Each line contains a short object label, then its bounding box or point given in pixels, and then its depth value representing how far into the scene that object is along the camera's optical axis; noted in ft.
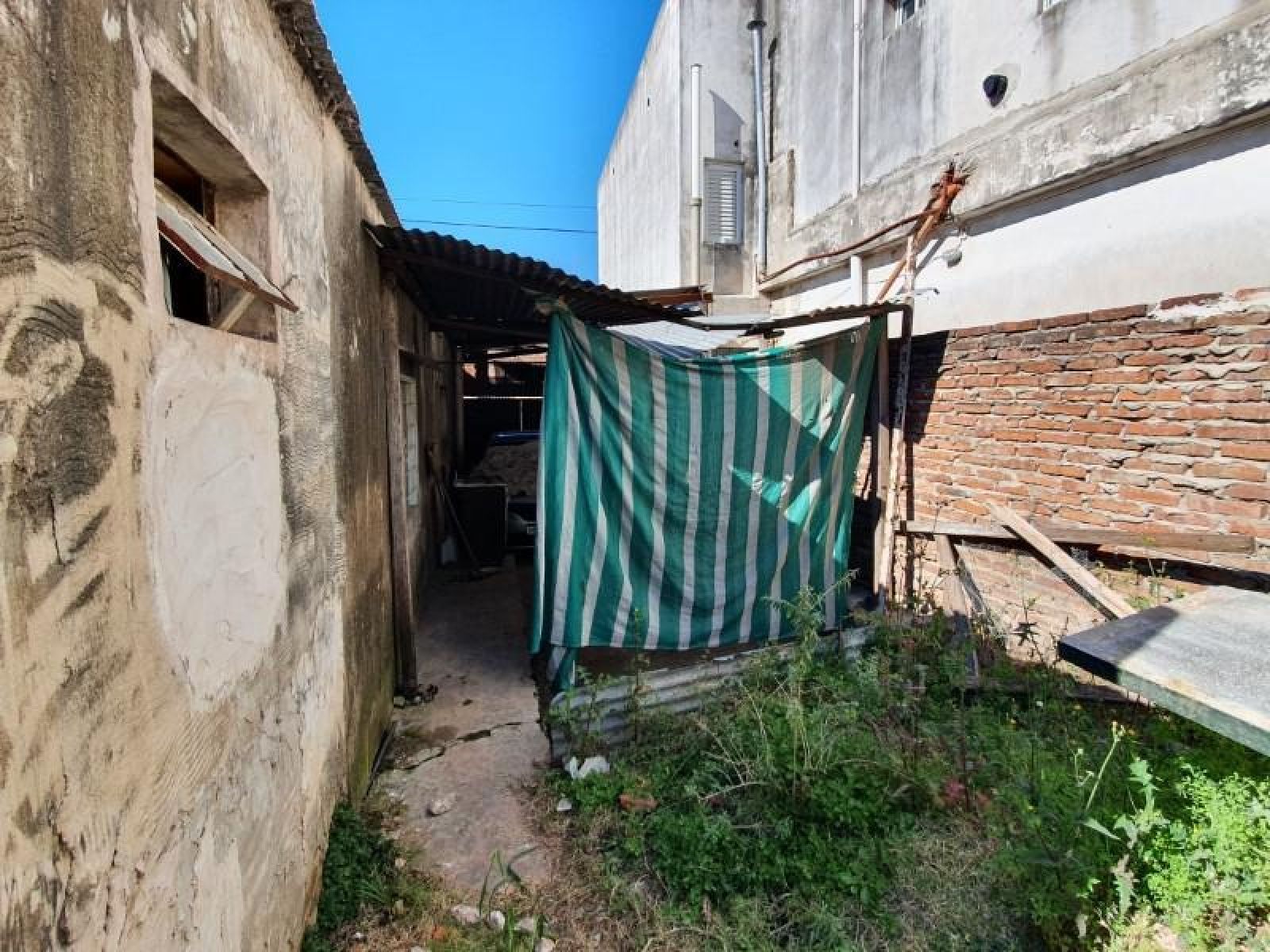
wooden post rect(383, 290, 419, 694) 13.30
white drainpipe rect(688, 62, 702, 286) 28.86
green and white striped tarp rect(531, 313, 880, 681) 13.32
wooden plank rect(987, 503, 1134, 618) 11.82
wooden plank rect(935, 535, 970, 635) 15.30
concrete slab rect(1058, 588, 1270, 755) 5.91
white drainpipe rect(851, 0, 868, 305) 21.15
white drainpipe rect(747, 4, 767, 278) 28.32
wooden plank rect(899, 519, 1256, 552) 10.87
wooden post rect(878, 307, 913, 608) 16.90
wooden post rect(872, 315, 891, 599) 16.75
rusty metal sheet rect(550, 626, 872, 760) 11.28
